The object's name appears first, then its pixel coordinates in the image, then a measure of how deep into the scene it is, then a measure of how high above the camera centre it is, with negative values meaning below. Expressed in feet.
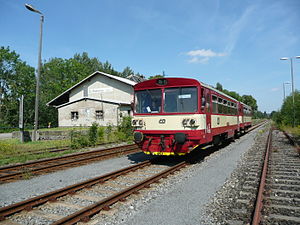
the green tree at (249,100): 368.89 +35.80
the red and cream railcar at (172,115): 25.20 +0.78
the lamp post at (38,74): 52.75 +11.49
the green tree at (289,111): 72.29 +3.76
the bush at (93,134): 48.06 -2.55
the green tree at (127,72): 258.57 +58.80
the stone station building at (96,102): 86.38 +8.31
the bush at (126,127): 59.00 -1.30
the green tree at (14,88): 142.72 +23.63
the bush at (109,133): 56.34 -2.76
